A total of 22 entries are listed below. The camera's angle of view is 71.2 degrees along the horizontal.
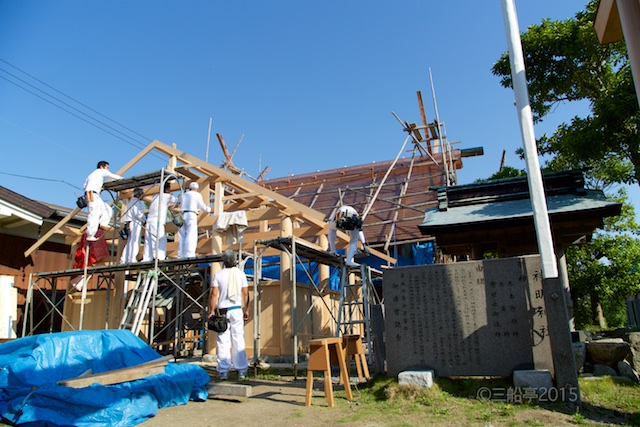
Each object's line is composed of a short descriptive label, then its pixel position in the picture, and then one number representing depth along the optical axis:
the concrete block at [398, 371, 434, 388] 5.21
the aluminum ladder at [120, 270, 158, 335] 8.77
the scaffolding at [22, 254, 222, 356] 9.03
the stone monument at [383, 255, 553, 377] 5.30
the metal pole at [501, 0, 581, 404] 4.78
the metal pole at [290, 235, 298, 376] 7.09
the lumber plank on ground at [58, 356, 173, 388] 4.29
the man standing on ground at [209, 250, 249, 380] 6.78
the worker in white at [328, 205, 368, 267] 8.88
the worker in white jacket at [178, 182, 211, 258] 9.54
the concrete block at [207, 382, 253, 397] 5.68
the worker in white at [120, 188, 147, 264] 10.30
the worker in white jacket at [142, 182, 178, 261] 9.48
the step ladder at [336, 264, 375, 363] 7.64
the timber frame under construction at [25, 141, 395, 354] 9.78
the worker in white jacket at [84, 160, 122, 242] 9.88
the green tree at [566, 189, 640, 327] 13.70
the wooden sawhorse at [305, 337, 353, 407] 5.05
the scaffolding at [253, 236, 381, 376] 7.49
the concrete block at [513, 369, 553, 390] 4.89
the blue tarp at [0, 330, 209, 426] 4.08
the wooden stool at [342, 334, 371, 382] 6.14
